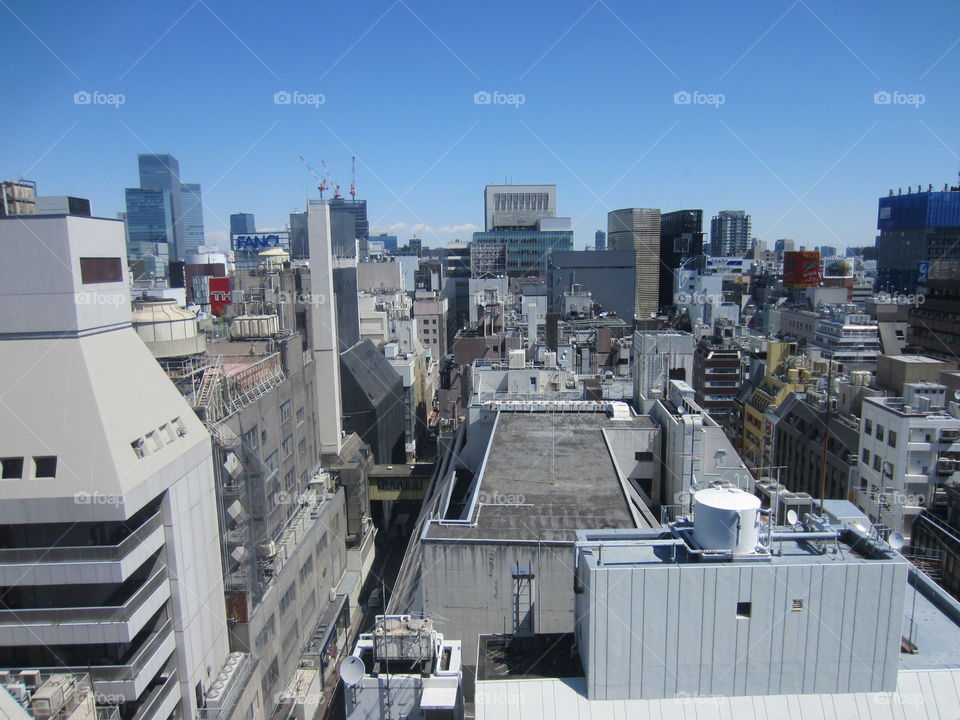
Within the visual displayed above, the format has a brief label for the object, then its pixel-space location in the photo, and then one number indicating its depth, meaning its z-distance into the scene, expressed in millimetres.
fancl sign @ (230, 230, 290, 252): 103750
